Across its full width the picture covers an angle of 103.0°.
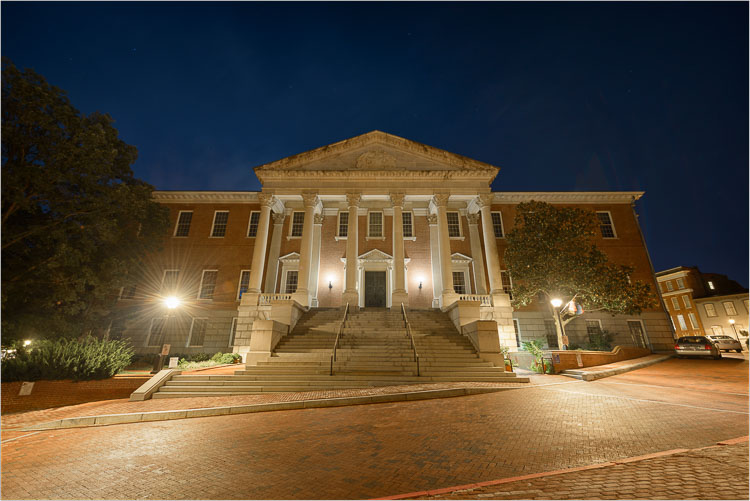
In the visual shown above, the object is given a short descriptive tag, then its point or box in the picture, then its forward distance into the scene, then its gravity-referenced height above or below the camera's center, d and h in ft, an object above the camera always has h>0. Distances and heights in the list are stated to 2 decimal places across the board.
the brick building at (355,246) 65.41 +23.17
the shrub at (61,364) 32.73 -2.28
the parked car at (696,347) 56.13 -0.82
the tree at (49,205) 39.24 +18.48
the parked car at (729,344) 74.23 -0.30
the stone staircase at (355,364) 33.30 -2.57
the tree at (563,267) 53.52 +13.59
